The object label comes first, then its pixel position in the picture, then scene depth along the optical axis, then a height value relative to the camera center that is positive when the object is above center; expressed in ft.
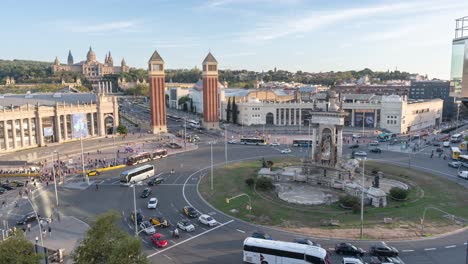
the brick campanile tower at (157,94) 357.41 -8.32
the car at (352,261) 94.29 -46.09
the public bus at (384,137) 314.84 -45.78
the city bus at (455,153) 233.49 -44.76
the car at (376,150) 260.68 -47.33
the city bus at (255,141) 306.96 -47.44
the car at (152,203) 147.33 -48.30
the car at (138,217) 130.21 -48.25
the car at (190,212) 136.98 -48.36
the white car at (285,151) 264.68 -48.40
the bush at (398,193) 151.53 -45.82
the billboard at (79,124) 303.07 -32.21
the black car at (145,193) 163.94 -49.10
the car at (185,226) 123.44 -48.28
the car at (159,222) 127.13 -48.37
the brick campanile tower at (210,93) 388.78 -8.24
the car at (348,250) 104.06 -47.62
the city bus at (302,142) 291.17 -46.70
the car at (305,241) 106.93 -46.85
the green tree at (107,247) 74.95 -34.23
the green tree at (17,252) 74.64 -34.86
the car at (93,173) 201.31 -48.65
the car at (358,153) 244.63 -46.80
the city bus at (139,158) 228.43 -46.89
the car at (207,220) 128.78 -48.45
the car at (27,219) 134.72 -50.03
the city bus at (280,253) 93.25 -44.35
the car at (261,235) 111.75 -46.63
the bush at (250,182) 173.84 -46.47
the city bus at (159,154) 246.68 -47.13
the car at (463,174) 187.52 -47.12
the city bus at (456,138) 302.74 -45.55
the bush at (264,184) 168.55 -46.30
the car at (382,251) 101.32 -46.80
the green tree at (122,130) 322.34 -39.34
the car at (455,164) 213.58 -47.41
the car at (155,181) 182.92 -48.80
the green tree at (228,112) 424.95 -31.69
